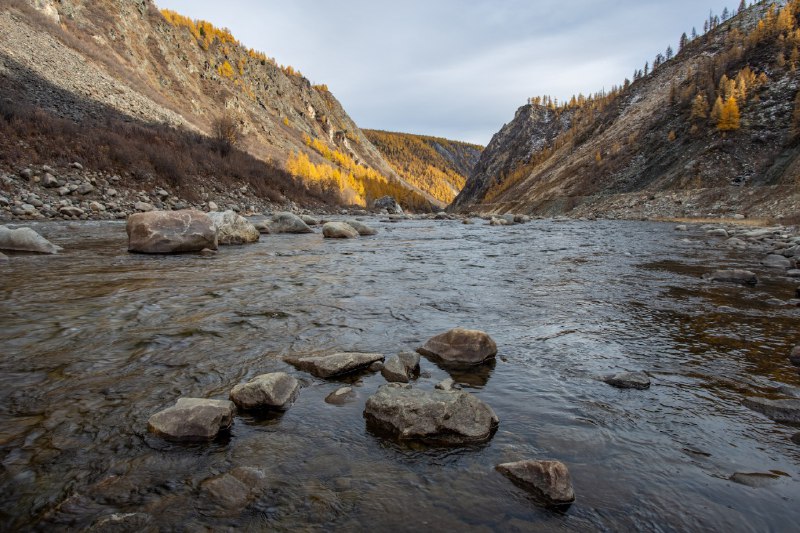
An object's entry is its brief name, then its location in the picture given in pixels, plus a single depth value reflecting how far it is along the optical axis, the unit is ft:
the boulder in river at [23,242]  34.96
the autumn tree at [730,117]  163.84
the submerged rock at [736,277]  29.73
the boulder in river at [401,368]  13.89
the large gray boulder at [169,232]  38.65
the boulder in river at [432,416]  10.47
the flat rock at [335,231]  62.80
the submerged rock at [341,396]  12.38
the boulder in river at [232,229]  49.08
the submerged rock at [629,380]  13.60
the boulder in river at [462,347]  15.66
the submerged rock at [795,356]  15.21
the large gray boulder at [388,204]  275.18
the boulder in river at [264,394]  11.66
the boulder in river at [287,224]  68.64
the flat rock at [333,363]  14.21
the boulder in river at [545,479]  8.21
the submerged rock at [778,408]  11.62
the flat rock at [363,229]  71.36
